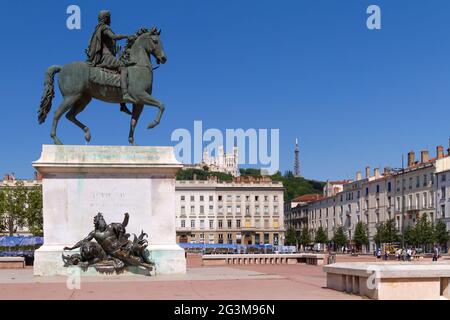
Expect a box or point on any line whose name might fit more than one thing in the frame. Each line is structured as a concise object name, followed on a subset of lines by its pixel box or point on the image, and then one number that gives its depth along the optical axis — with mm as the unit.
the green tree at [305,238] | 140125
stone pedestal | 23891
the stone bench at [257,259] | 38812
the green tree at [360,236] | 116250
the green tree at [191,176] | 193538
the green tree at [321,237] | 136250
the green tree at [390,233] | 100812
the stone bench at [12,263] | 33906
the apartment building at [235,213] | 154000
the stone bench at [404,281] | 14844
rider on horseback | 24516
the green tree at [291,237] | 146250
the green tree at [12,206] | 86938
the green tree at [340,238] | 122125
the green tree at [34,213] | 85438
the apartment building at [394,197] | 99812
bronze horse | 24438
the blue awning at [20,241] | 59812
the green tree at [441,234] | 91375
